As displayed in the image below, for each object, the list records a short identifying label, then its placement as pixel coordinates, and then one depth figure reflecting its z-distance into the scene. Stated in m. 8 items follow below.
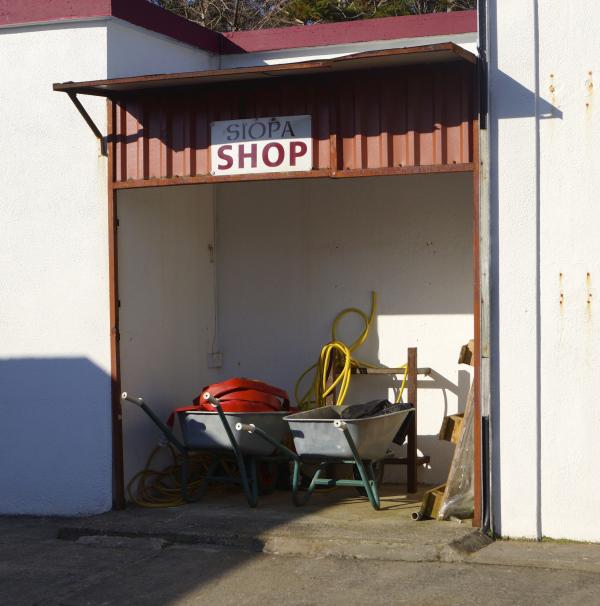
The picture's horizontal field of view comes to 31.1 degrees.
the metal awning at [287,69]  7.68
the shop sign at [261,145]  8.46
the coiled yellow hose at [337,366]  10.01
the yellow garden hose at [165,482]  9.20
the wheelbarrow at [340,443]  8.55
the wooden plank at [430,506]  8.28
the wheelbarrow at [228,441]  8.96
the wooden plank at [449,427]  8.84
